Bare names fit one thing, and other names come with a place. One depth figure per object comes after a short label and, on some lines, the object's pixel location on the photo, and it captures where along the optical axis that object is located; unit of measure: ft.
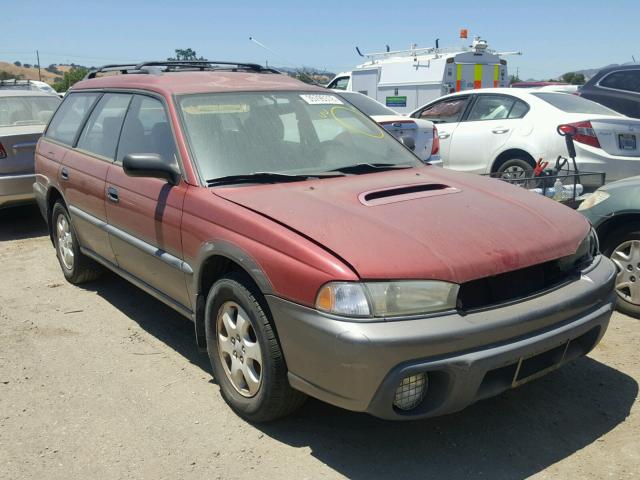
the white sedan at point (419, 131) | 25.67
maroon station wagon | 8.95
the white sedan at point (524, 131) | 23.97
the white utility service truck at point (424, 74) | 49.19
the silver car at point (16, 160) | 25.00
